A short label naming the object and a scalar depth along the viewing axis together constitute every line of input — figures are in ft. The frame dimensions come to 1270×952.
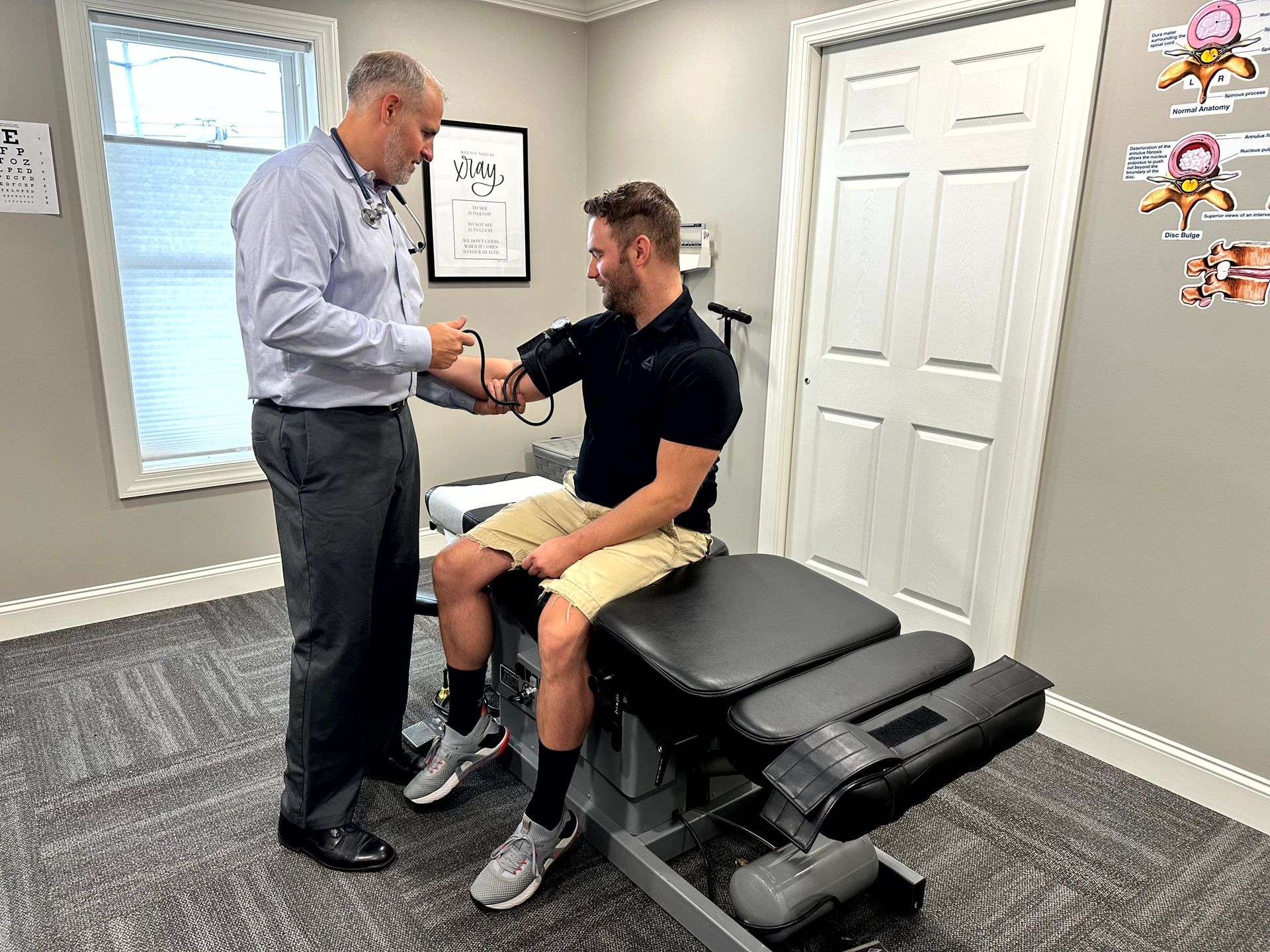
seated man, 5.51
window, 9.02
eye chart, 8.38
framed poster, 10.96
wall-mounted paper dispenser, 10.46
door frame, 7.02
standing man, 5.02
